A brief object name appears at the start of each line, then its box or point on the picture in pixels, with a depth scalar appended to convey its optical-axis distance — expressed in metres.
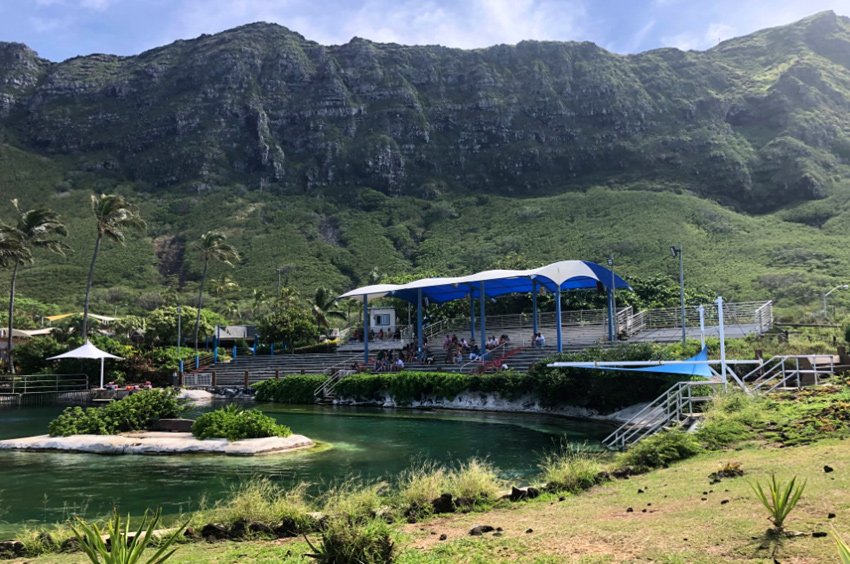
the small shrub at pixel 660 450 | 11.63
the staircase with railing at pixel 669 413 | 16.70
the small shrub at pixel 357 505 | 7.78
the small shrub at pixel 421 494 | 8.67
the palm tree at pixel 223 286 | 76.06
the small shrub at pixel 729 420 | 12.74
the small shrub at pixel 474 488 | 9.21
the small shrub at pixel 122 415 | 19.69
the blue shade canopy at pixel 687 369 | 18.20
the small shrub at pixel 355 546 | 5.79
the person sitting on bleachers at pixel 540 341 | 35.38
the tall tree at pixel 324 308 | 62.53
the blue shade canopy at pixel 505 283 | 33.81
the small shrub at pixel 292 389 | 36.22
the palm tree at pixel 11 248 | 44.69
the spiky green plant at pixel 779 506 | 6.12
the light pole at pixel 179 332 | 47.73
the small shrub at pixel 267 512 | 8.14
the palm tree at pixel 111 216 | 47.94
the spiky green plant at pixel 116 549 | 4.75
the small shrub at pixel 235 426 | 18.58
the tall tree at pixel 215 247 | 57.78
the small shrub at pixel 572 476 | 9.99
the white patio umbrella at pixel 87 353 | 37.66
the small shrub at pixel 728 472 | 9.23
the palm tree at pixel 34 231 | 45.62
